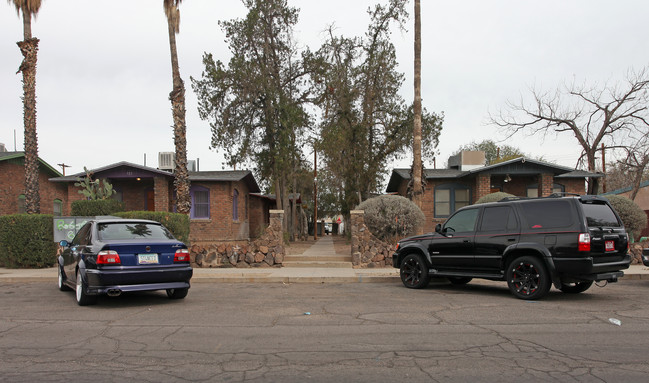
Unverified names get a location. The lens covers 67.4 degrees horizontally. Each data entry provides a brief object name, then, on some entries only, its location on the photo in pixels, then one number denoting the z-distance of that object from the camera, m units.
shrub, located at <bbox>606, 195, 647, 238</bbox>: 17.87
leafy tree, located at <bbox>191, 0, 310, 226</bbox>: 23.88
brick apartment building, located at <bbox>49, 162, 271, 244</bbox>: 22.66
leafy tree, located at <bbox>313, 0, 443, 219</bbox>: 25.78
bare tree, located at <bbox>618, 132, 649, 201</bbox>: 23.02
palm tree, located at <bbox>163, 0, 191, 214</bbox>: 16.52
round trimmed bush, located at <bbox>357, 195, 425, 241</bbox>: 16.48
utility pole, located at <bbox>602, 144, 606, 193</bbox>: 32.74
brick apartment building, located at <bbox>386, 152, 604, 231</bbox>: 24.81
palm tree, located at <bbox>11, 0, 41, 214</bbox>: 17.00
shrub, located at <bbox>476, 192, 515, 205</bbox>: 20.09
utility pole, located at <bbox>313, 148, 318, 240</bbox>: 32.62
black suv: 8.69
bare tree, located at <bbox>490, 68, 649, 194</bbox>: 25.50
